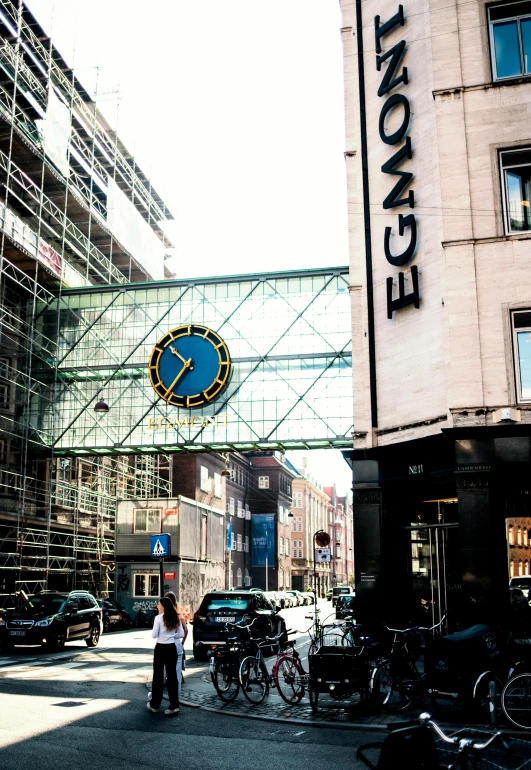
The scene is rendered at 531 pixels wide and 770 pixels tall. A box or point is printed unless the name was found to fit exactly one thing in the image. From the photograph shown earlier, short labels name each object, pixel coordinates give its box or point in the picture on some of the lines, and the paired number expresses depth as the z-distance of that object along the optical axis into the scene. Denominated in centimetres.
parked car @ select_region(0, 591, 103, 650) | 2220
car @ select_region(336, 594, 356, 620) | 2955
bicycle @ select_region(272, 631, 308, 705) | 1334
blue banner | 8025
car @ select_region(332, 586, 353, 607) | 6081
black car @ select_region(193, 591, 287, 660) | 2023
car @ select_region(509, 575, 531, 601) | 1532
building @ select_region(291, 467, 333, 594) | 11194
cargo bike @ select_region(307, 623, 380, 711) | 1245
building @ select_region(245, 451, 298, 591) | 8069
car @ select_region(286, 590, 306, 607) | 6781
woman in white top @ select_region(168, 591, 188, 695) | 1251
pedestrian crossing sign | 1956
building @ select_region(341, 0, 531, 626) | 1552
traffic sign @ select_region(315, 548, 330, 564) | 1931
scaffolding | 3253
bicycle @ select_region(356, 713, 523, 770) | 507
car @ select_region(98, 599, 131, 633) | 3305
